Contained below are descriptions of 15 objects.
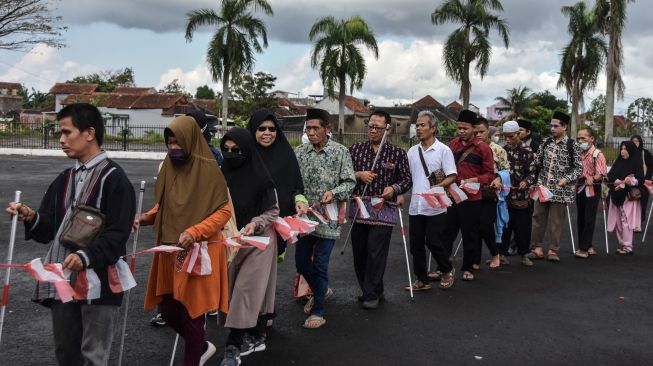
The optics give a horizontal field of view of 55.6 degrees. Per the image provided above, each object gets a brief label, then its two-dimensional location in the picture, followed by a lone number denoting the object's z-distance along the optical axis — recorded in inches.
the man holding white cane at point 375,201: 240.7
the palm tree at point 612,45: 1154.0
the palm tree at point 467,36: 1171.3
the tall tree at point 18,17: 986.7
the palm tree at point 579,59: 1414.9
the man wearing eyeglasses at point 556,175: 335.6
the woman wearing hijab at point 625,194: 381.1
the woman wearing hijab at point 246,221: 174.6
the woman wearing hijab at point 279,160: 191.9
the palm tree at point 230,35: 1205.1
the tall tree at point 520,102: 2124.9
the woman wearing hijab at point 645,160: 396.2
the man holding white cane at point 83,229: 129.5
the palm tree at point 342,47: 1332.4
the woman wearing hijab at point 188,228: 152.3
